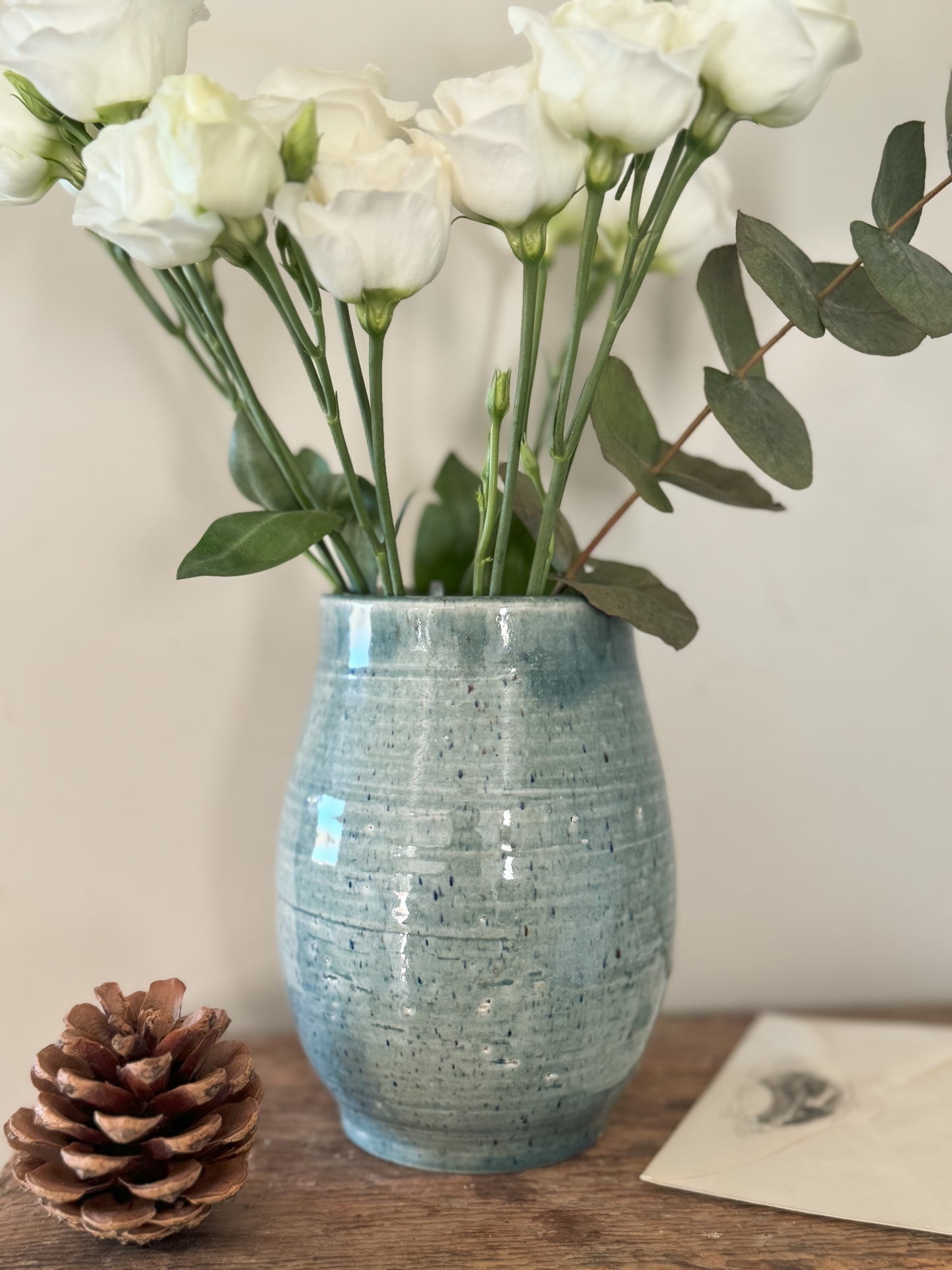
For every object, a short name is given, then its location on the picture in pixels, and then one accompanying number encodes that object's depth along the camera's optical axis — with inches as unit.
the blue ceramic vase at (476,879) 20.3
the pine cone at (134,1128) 18.5
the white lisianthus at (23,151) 19.6
